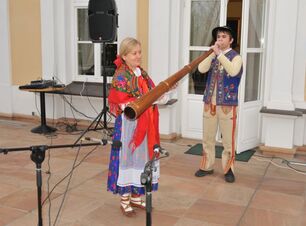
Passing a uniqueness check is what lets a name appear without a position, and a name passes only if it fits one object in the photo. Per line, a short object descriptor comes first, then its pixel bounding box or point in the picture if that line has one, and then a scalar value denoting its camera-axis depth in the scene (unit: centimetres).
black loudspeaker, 566
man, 392
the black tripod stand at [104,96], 569
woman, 310
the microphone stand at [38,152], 226
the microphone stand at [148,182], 199
